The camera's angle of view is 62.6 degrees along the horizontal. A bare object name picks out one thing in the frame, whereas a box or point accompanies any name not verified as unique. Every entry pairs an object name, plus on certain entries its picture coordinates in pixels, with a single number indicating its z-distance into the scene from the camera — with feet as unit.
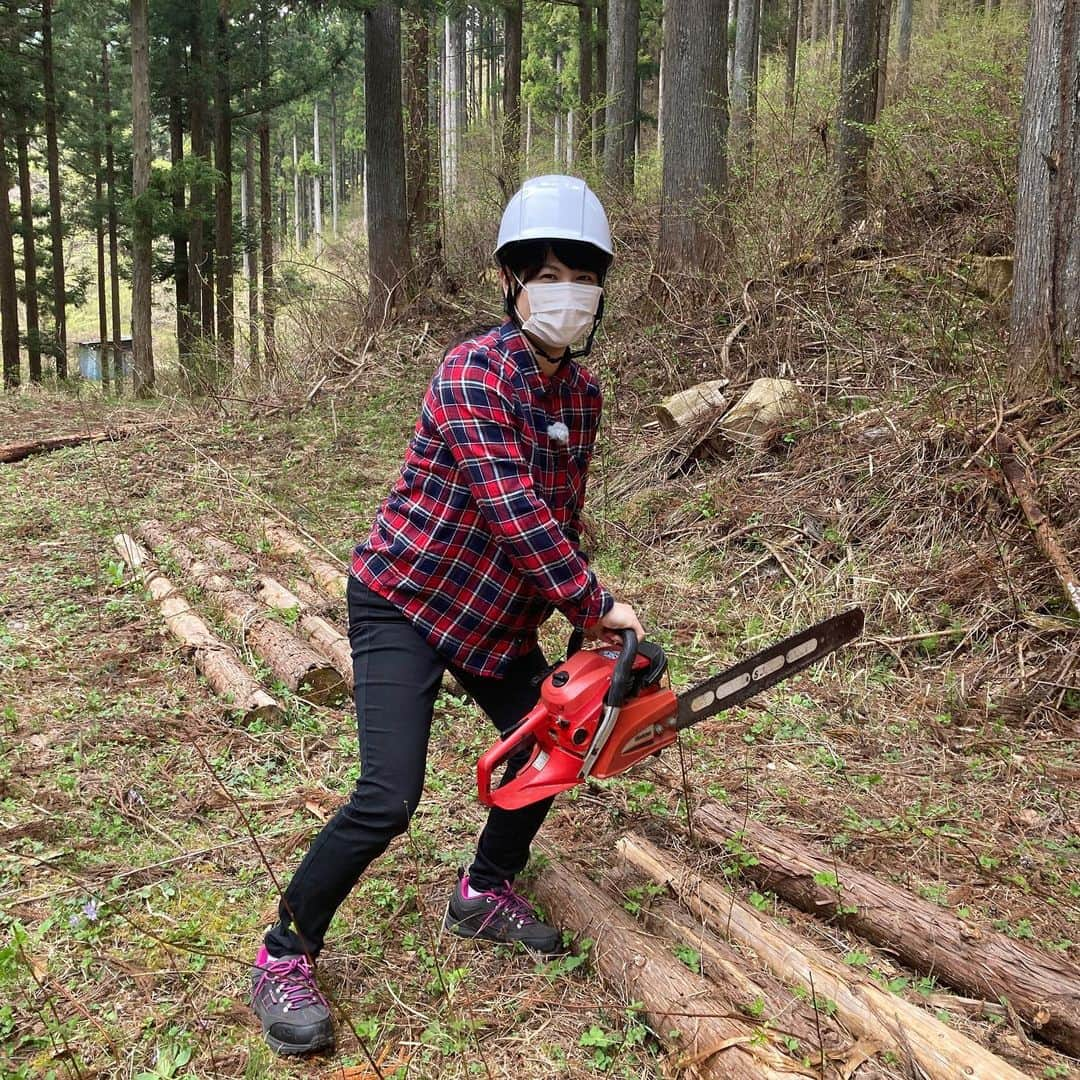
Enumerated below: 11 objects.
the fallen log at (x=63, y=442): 30.67
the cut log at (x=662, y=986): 7.11
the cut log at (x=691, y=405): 22.02
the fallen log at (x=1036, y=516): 13.65
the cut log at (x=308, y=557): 18.54
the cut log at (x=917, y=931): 7.74
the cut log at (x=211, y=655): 13.50
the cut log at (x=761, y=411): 20.58
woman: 7.29
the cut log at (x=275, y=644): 14.25
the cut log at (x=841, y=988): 6.98
